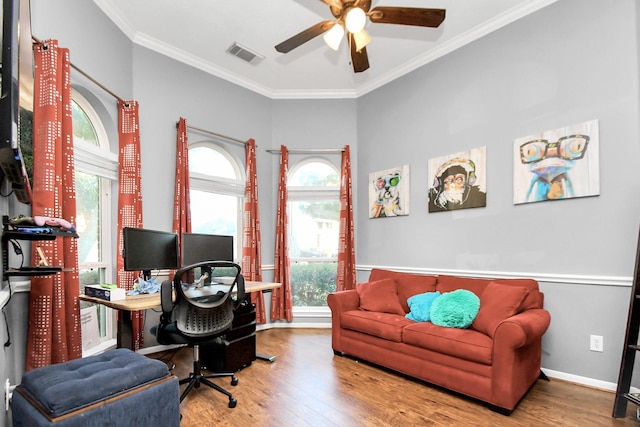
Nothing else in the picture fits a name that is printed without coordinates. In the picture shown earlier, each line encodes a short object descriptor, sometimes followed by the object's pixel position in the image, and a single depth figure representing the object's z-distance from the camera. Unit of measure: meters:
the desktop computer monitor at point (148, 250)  2.55
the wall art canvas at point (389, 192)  3.89
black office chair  2.16
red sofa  2.15
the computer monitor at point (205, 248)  3.04
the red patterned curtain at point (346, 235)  4.28
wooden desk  2.11
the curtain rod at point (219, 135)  3.71
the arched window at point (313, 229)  4.57
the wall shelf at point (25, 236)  1.65
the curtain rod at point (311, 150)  4.45
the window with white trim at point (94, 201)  2.81
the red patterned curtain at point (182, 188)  3.49
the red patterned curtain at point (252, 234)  4.11
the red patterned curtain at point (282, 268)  4.33
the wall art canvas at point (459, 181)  3.20
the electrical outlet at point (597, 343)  2.47
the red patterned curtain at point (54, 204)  2.03
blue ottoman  1.34
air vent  3.60
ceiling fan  2.09
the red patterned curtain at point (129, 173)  3.03
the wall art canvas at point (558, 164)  2.55
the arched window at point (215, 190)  3.94
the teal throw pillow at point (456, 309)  2.56
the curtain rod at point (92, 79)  2.12
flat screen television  1.32
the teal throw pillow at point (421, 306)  2.87
